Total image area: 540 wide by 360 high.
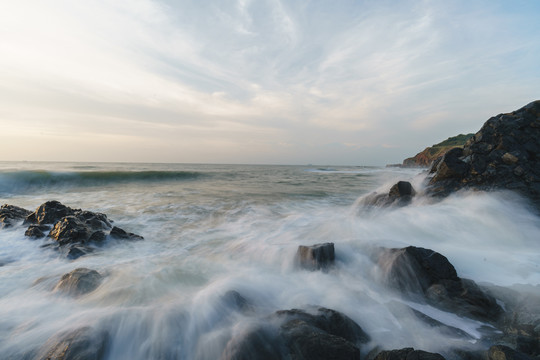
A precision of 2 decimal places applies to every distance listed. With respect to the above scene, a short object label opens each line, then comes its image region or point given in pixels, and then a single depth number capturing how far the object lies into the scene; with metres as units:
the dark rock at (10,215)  6.77
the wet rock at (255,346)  2.20
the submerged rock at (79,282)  3.38
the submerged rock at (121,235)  5.83
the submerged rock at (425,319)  2.57
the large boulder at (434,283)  2.94
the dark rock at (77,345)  2.16
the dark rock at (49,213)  6.61
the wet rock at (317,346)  2.10
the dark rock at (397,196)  7.55
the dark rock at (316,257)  4.11
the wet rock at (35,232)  5.76
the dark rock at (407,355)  1.94
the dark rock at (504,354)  1.88
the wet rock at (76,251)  4.81
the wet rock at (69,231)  5.39
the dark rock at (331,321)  2.51
